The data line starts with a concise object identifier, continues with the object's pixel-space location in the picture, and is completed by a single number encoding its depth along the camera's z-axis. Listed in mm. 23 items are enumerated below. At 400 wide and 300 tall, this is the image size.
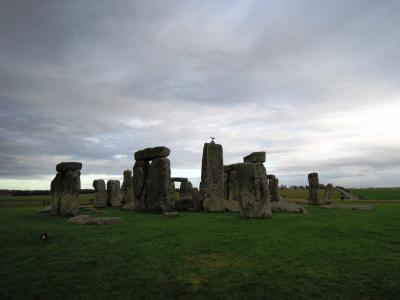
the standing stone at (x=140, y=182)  18531
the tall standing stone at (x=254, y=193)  13914
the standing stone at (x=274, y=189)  24625
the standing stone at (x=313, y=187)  25969
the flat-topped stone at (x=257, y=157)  14852
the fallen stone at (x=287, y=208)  16495
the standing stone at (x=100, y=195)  24109
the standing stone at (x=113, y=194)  25312
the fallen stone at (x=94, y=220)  12133
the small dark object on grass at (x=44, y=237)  8780
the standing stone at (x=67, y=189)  16375
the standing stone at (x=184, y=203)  19594
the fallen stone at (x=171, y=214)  15422
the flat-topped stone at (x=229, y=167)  24047
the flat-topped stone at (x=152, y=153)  17703
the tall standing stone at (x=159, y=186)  17312
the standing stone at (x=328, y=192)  27875
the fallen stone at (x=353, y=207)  18578
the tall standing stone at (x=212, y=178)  18594
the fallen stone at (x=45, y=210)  18016
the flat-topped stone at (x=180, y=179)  30453
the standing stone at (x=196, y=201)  19281
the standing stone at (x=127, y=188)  25125
